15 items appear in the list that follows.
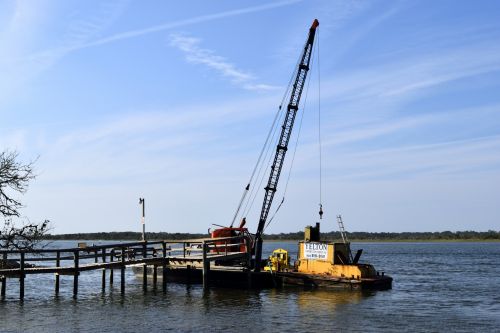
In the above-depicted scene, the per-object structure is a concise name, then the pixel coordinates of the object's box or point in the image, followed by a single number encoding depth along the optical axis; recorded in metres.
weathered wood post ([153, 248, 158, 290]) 38.58
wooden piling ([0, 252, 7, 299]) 31.88
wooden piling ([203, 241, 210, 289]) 35.16
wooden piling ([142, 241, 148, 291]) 37.19
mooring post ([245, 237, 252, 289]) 36.50
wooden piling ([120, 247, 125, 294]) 34.39
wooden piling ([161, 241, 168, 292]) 36.47
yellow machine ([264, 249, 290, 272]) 38.12
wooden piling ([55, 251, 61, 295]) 34.03
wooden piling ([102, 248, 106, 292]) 36.52
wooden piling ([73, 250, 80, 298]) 31.27
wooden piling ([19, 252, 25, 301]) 29.96
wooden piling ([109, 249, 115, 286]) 38.13
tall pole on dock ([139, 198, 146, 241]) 45.12
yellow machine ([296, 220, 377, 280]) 35.50
